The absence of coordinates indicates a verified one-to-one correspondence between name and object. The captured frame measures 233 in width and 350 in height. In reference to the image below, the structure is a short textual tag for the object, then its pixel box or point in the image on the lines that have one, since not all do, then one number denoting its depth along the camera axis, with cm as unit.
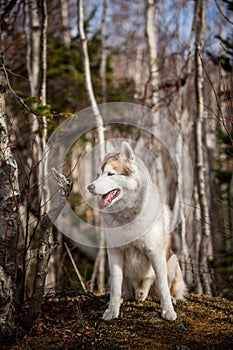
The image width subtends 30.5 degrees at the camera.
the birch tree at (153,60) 745
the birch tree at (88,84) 643
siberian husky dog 396
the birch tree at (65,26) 1073
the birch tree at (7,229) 405
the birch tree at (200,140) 620
